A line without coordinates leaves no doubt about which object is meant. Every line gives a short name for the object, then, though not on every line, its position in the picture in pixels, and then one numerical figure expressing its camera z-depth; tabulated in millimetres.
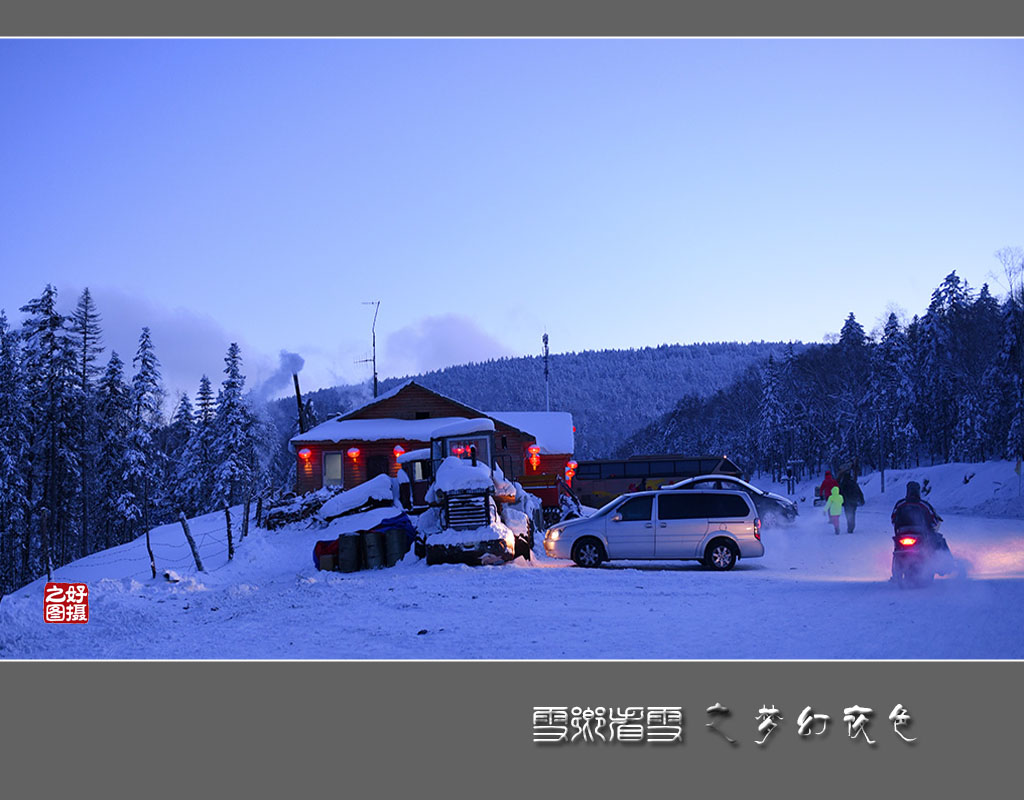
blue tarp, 18359
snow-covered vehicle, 16562
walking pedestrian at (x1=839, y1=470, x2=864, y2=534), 22828
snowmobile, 11656
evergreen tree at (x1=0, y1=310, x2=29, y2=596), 32562
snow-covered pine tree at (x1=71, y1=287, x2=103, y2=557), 35094
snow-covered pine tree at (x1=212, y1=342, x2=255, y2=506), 51906
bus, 37438
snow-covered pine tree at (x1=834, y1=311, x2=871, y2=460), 63969
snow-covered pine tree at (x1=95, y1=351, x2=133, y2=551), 39375
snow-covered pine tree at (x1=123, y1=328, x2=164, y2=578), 40156
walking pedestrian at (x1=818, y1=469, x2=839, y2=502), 30816
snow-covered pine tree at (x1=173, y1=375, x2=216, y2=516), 55375
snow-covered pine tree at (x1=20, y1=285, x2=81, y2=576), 32188
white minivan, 15961
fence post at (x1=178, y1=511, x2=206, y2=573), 16703
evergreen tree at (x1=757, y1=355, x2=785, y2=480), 78000
